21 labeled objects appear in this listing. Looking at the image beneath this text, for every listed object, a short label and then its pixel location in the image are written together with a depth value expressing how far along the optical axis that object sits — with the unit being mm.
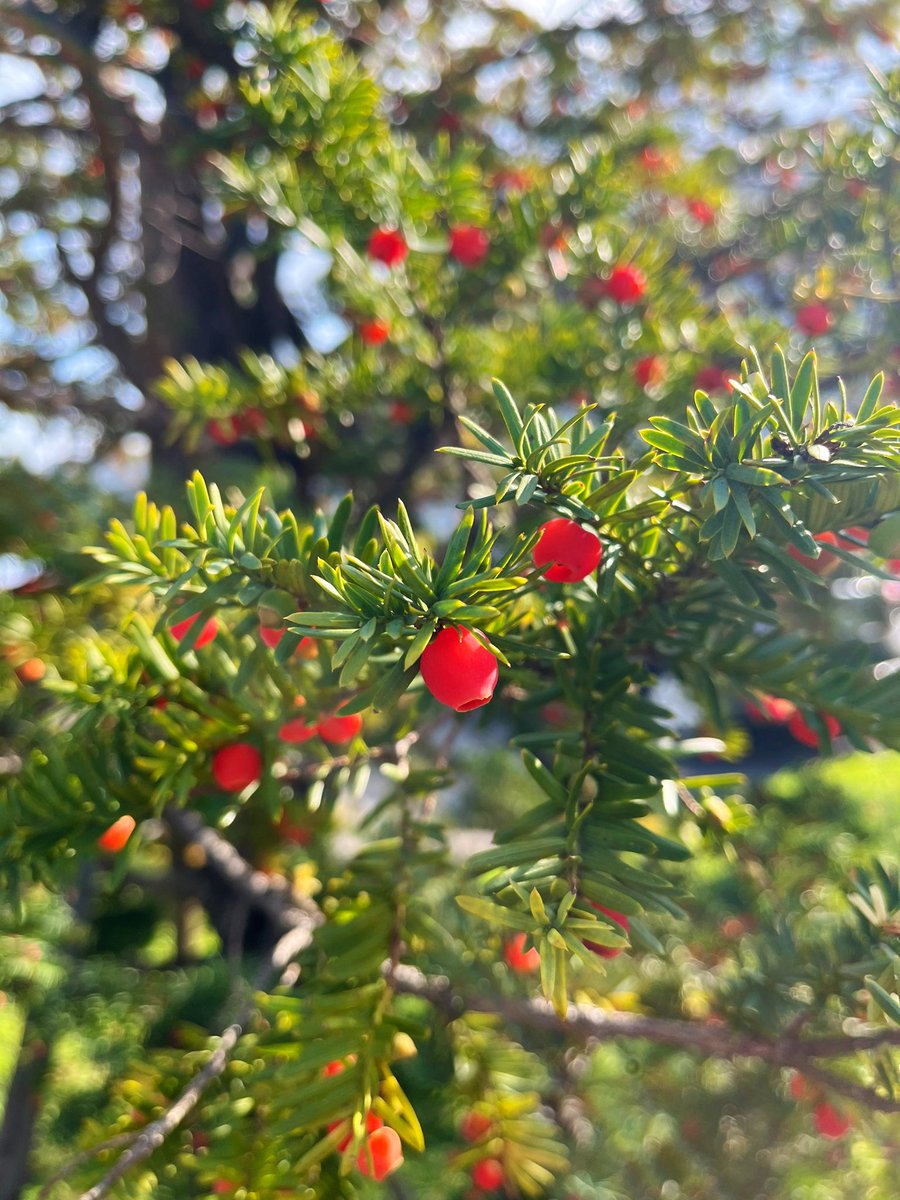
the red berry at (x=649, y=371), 236
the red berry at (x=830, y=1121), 241
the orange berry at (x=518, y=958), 238
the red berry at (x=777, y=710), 202
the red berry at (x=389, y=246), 239
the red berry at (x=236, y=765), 176
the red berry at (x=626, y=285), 248
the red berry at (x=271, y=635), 157
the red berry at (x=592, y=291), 257
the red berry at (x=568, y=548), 135
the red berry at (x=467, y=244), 255
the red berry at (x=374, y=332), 258
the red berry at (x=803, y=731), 182
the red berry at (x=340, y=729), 173
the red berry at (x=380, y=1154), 155
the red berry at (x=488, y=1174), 229
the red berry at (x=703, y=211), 373
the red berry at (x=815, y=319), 260
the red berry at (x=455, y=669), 124
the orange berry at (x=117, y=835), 190
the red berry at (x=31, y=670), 261
